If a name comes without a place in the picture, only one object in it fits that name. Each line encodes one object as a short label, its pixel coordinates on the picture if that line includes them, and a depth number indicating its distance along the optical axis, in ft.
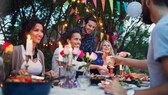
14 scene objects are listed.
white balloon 18.94
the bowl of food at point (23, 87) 5.29
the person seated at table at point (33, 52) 9.98
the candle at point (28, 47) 6.30
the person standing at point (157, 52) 4.01
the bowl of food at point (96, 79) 8.65
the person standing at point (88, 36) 14.32
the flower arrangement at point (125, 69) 11.54
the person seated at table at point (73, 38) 12.34
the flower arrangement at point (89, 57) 8.18
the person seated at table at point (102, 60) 10.92
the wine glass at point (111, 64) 9.76
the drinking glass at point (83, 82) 7.43
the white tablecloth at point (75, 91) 6.66
